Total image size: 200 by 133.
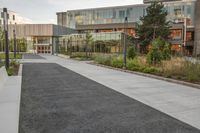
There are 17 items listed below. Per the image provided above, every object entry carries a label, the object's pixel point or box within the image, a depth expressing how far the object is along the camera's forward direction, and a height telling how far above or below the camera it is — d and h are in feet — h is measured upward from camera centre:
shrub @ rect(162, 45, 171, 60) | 45.06 -0.05
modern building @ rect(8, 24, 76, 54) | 163.76 +18.58
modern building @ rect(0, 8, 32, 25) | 182.81 +40.06
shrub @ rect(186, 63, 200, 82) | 28.84 -3.33
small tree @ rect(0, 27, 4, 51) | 144.06 +11.51
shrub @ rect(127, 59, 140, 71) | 42.79 -2.97
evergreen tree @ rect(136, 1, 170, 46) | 114.94 +19.36
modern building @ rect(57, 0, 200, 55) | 139.07 +33.00
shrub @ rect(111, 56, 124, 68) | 48.98 -2.48
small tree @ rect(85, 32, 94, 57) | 101.68 +7.09
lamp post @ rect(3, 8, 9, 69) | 39.98 +5.30
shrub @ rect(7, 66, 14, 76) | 35.54 -3.96
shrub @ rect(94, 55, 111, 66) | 57.61 -2.13
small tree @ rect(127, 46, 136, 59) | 54.25 +0.25
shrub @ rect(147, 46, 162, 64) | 42.27 -0.43
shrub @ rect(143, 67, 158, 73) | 37.97 -3.64
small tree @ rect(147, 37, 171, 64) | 42.35 -0.29
